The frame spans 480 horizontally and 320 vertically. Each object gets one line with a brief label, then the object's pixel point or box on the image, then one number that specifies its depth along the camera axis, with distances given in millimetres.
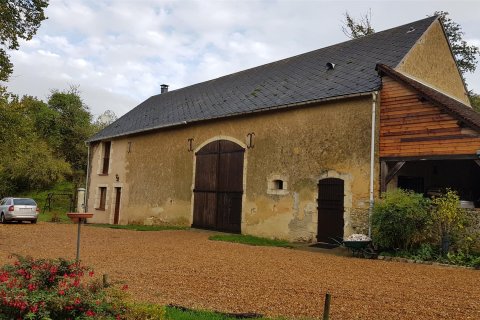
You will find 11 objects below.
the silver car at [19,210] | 16891
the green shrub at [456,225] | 8984
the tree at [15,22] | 11023
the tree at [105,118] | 44697
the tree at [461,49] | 21188
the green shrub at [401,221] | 9258
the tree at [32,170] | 28500
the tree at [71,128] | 34312
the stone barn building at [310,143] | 10672
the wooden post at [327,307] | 3740
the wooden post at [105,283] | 3640
